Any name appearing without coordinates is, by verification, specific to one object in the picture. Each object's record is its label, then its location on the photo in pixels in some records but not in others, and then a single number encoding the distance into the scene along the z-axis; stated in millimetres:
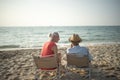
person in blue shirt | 4840
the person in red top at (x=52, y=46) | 4792
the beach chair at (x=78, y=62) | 4648
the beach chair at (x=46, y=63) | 4524
